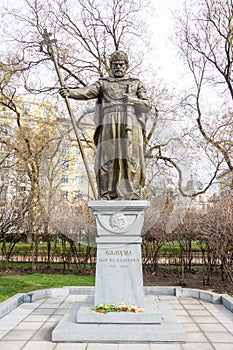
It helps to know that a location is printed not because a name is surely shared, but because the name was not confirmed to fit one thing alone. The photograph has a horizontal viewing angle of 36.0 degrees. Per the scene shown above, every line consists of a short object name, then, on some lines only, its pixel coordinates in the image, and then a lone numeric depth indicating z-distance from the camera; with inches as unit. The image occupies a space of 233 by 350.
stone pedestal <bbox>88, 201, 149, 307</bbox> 230.2
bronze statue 246.5
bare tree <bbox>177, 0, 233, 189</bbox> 661.3
